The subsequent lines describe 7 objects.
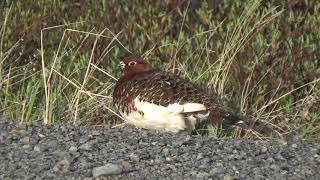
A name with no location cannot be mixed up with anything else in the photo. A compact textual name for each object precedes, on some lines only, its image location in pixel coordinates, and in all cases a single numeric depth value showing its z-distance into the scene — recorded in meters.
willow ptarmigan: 10.87
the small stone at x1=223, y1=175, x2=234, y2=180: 8.30
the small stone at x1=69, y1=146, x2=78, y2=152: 9.00
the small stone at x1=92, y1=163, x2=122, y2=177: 8.19
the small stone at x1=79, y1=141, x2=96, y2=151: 9.10
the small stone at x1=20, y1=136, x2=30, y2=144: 9.29
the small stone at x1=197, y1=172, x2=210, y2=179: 8.33
